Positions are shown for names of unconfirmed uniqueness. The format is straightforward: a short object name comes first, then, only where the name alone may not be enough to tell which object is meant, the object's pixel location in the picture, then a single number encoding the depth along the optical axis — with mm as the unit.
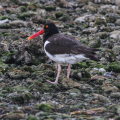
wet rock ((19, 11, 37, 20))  19592
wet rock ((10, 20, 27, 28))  17406
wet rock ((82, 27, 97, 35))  16953
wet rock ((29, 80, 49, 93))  9773
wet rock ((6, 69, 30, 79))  10969
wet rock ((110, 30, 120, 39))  16359
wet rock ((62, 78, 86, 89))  10266
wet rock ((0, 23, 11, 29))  17094
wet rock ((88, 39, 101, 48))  14617
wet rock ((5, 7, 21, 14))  20344
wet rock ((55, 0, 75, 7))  23147
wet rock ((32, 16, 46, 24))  18675
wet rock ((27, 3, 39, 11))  21673
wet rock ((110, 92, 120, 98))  9230
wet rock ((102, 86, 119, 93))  9812
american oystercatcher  10185
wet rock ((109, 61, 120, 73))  11960
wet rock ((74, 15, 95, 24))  19342
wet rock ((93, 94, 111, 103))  8930
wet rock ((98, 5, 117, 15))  21906
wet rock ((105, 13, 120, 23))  20156
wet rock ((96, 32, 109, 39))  16170
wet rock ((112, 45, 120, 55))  14159
